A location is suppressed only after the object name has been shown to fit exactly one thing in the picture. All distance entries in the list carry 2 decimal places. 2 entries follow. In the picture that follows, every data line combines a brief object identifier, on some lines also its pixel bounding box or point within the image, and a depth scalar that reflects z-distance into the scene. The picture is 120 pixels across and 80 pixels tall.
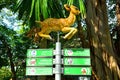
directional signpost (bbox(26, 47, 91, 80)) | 2.59
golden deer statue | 3.03
